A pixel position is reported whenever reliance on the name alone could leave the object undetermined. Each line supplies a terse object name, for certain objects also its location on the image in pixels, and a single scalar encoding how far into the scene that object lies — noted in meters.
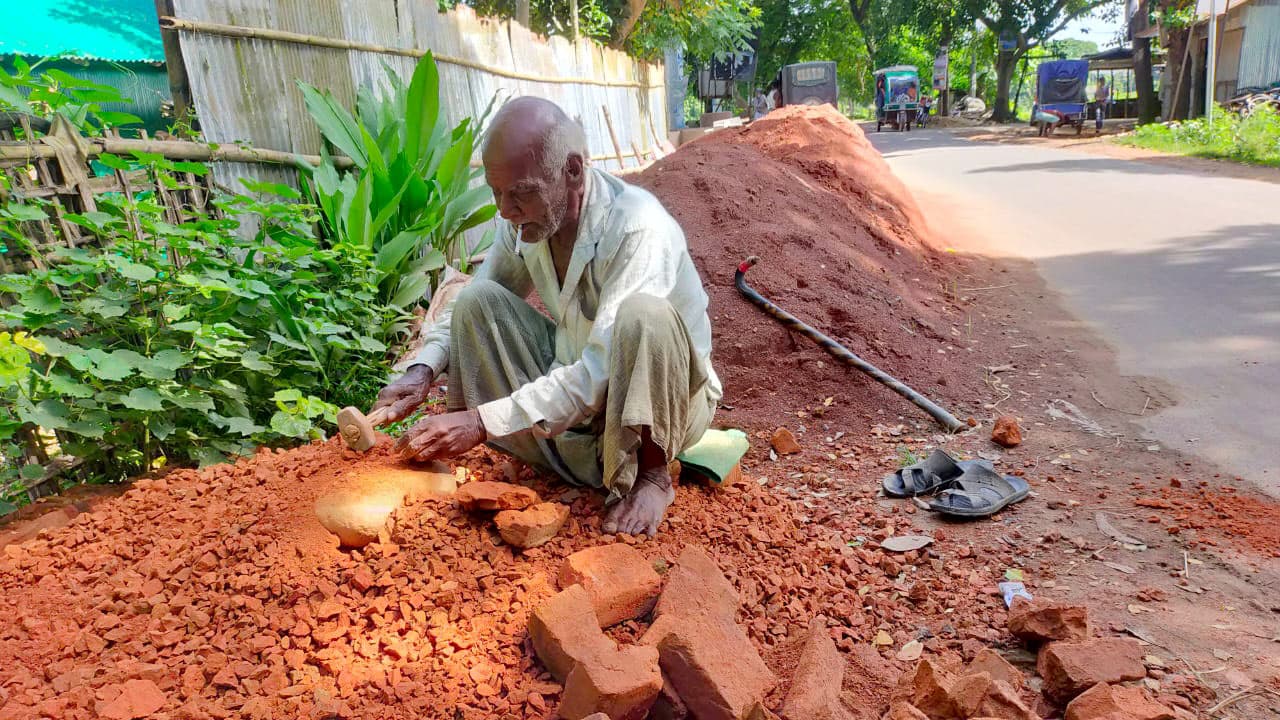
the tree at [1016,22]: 27.69
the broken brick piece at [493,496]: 2.18
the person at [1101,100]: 20.72
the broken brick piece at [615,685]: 1.57
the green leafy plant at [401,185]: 4.08
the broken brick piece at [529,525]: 2.13
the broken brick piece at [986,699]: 1.59
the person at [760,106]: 22.61
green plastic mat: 2.57
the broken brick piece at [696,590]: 1.90
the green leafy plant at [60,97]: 2.75
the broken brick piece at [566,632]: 1.71
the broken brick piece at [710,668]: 1.65
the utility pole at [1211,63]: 14.94
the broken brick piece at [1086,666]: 1.76
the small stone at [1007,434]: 3.35
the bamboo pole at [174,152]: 2.77
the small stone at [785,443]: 3.49
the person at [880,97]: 29.56
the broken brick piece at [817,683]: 1.66
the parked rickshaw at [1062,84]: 23.16
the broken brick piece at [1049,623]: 1.93
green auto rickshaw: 28.72
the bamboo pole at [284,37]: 3.97
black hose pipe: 3.60
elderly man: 2.15
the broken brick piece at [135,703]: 1.63
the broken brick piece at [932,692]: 1.67
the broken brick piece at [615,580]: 1.93
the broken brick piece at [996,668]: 1.82
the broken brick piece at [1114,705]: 1.59
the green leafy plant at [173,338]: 2.57
